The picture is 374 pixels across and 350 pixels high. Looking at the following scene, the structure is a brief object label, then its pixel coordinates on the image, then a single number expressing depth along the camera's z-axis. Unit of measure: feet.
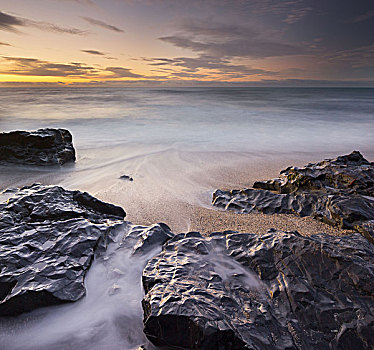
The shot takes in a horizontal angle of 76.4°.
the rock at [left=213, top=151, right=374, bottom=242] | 8.91
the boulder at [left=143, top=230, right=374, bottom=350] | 4.16
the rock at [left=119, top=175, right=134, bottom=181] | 14.96
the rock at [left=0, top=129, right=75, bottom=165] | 16.98
